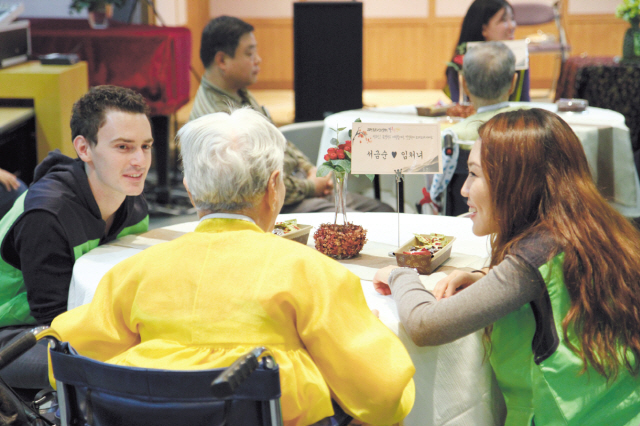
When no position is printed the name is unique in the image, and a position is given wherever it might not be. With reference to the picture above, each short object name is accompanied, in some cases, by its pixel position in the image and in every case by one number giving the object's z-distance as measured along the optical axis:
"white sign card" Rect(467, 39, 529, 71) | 5.50
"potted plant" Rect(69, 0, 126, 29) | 8.23
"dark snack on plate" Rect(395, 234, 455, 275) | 3.77
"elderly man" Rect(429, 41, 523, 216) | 4.82
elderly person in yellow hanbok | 3.28
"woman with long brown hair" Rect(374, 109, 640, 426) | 3.48
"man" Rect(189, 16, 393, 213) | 5.17
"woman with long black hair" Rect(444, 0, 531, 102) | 6.66
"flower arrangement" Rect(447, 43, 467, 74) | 5.65
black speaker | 9.12
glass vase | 3.89
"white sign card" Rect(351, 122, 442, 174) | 3.85
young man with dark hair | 3.86
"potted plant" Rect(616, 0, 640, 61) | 7.55
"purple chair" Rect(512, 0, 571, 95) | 11.89
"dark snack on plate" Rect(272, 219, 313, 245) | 3.88
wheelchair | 3.16
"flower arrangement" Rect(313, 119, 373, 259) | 3.86
